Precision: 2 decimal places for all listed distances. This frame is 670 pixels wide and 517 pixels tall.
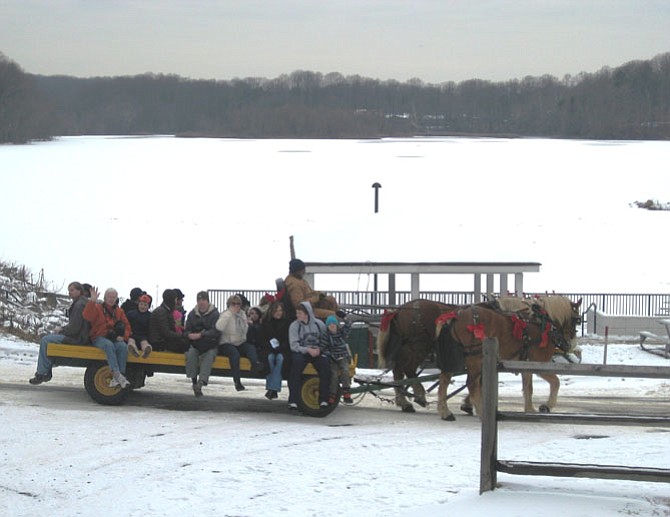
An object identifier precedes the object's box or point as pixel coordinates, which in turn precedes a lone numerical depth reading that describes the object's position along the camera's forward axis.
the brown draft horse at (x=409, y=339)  13.12
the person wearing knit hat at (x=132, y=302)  13.34
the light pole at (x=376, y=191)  31.40
